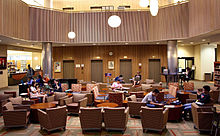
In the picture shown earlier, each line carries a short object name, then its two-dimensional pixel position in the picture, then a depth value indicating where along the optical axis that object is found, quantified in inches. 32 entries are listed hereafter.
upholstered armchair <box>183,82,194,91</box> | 460.8
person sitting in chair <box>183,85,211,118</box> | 247.0
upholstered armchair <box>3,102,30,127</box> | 241.9
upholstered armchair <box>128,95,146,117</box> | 284.0
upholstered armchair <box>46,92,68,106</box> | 316.5
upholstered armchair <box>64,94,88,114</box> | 306.8
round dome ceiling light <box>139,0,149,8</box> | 285.4
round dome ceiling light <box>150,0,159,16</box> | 253.8
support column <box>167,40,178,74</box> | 547.8
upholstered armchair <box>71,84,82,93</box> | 445.4
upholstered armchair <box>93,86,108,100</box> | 367.9
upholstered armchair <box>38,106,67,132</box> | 227.8
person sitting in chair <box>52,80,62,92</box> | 422.3
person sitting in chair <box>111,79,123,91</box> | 398.6
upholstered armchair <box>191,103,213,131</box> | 221.3
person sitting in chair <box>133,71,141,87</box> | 469.6
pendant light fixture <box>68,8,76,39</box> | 510.2
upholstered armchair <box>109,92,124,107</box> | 321.7
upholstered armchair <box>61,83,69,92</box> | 467.2
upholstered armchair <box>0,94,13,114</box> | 314.6
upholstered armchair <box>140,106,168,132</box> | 222.7
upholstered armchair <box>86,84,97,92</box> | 437.4
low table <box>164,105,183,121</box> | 267.3
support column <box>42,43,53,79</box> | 557.3
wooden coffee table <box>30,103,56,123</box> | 267.1
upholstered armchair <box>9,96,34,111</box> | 271.9
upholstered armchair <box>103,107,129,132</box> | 227.3
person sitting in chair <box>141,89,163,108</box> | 261.5
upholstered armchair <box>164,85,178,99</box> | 372.1
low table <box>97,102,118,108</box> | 275.4
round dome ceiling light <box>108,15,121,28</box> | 386.9
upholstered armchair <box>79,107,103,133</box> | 227.6
